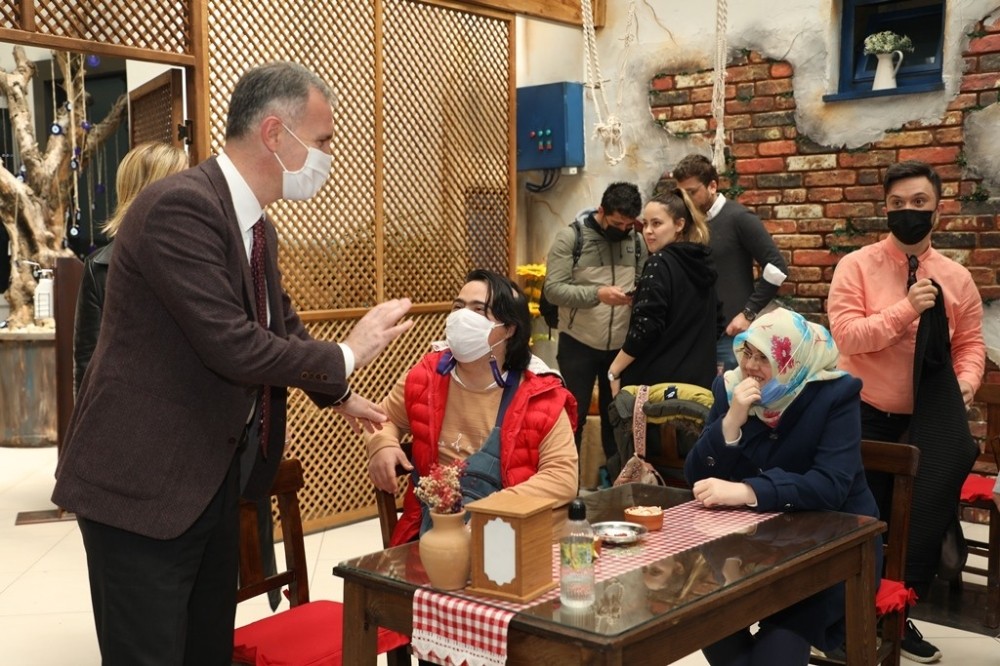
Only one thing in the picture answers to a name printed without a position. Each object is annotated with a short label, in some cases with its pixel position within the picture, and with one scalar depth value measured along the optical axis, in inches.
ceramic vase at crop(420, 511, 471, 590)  75.3
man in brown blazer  75.0
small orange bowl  92.6
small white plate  88.3
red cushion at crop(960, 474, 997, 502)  155.4
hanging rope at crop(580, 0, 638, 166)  204.1
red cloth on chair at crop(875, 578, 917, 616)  107.0
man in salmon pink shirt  136.6
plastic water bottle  72.1
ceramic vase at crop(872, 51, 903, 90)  209.0
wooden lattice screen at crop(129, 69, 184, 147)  185.9
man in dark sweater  189.9
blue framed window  206.2
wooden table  68.6
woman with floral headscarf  98.2
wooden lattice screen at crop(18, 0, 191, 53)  166.9
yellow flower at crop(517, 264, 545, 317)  248.7
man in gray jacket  202.2
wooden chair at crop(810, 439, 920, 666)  109.8
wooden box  73.0
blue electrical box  251.8
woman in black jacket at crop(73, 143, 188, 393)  139.3
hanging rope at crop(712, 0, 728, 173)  195.0
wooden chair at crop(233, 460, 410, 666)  94.3
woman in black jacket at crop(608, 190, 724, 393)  168.6
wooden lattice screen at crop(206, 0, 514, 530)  198.1
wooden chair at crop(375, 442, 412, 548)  108.9
